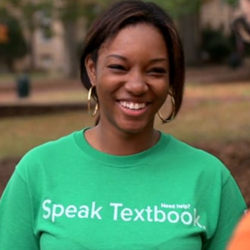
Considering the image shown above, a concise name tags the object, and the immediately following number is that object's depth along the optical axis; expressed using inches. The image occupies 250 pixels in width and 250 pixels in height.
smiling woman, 95.1
